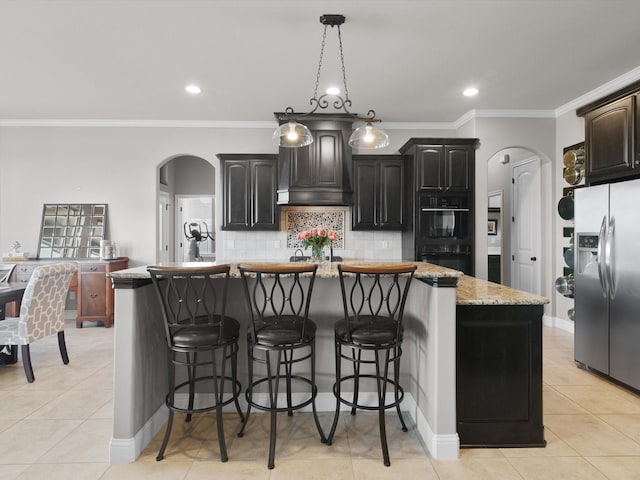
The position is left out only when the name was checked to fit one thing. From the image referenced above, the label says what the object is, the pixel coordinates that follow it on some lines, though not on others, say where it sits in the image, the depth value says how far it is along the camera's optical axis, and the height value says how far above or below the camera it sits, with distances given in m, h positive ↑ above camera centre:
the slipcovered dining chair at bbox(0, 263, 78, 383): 3.08 -0.63
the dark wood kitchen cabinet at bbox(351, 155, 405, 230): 4.89 +0.65
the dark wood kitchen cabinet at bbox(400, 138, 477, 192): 4.52 +0.90
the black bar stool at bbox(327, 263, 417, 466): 1.95 -0.54
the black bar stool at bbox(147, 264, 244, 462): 1.91 -0.54
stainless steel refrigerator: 2.82 -0.33
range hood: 4.66 +0.94
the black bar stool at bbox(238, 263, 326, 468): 1.98 -0.56
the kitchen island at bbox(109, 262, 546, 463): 2.03 -0.73
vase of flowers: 3.14 +0.00
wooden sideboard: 4.73 -0.67
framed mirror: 5.12 +0.11
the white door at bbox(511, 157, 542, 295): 5.02 +0.19
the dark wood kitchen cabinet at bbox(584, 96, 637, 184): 2.95 +0.86
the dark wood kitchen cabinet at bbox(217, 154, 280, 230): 4.88 +0.66
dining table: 3.04 -0.51
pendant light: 2.66 +0.81
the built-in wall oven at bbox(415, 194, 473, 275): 4.52 +0.11
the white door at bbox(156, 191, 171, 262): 6.77 +0.25
